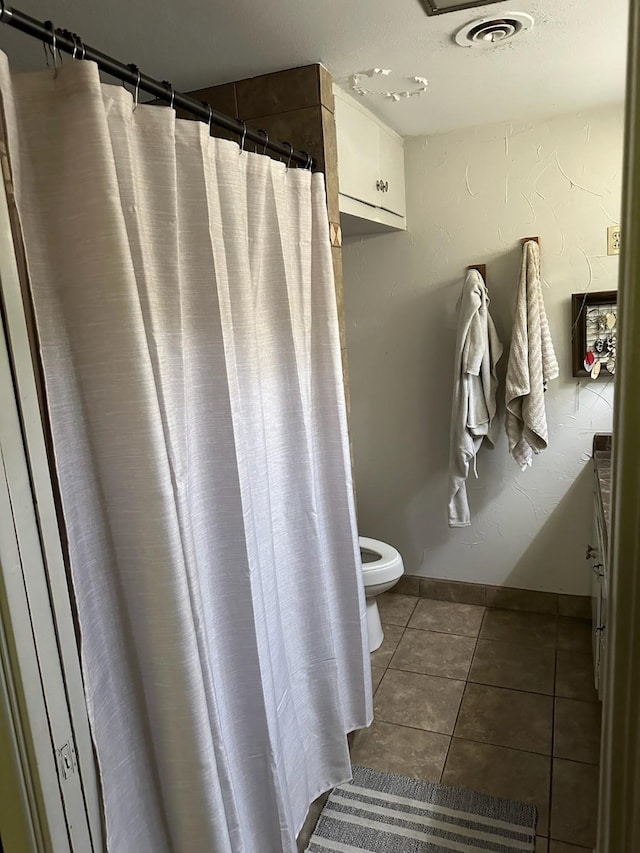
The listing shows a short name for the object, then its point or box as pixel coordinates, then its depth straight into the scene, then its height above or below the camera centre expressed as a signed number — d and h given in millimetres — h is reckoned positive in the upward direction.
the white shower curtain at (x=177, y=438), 995 -206
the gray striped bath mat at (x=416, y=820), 1748 -1505
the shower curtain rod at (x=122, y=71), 941 +488
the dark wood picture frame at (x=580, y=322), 2512 -74
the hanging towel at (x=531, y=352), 2498 -183
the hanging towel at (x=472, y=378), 2559 -283
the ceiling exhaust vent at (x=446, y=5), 1456 +744
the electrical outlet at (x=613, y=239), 2443 +254
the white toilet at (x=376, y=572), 2512 -1060
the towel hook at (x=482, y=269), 2672 +188
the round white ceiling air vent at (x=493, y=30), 1577 +750
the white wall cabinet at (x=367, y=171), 2027 +555
